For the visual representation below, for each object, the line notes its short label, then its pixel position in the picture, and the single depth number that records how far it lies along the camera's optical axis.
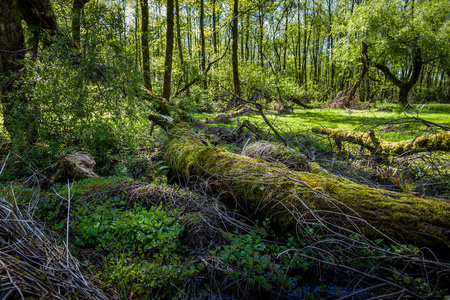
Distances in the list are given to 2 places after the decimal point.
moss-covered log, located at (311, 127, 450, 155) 3.85
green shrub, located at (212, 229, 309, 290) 1.90
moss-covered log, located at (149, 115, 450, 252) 1.89
